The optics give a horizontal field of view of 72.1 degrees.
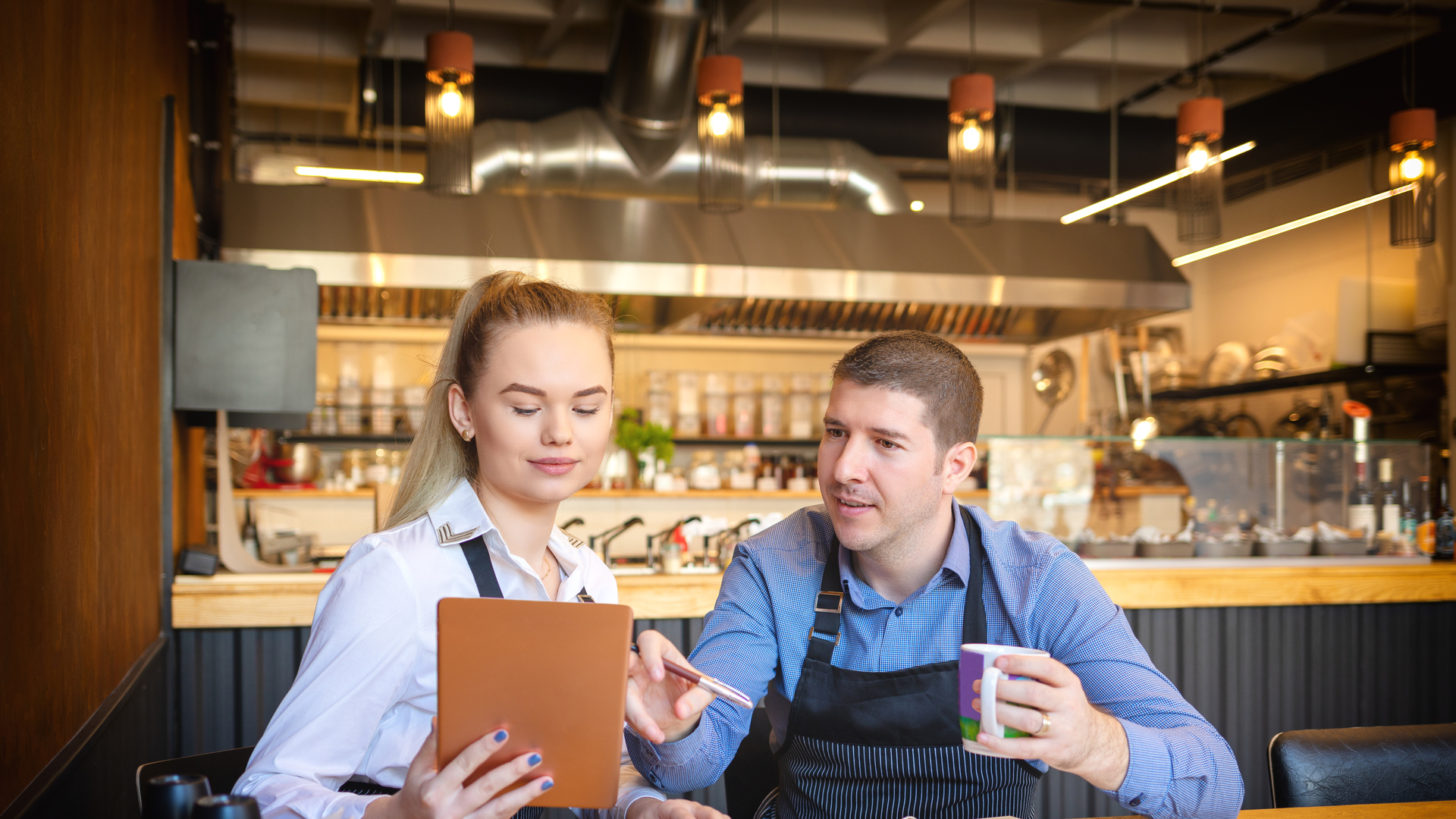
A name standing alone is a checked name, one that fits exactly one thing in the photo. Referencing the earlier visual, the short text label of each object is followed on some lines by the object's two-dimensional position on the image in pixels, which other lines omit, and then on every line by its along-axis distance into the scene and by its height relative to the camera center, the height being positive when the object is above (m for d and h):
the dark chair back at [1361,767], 1.58 -0.57
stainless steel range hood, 4.63 +0.76
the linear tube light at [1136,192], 4.08 +1.01
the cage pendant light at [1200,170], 3.78 +0.93
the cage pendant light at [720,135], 3.73 +1.06
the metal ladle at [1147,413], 3.91 -0.01
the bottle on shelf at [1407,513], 3.72 -0.38
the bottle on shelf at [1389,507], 3.71 -0.36
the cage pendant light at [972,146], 3.80 +1.03
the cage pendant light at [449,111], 3.48 +1.07
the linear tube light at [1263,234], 5.38 +1.03
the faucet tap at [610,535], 3.48 -0.47
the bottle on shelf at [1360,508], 3.69 -0.36
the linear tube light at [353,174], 4.25 +1.02
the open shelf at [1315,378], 5.70 +0.19
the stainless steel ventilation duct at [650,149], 4.57 +1.39
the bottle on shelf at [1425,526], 3.69 -0.43
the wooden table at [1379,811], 1.41 -0.57
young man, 1.51 -0.34
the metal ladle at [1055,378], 6.92 +0.23
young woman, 1.13 -0.18
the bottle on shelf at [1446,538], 3.79 -0.48
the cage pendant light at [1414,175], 3.80 +0.91
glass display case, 3.51 -0.30
